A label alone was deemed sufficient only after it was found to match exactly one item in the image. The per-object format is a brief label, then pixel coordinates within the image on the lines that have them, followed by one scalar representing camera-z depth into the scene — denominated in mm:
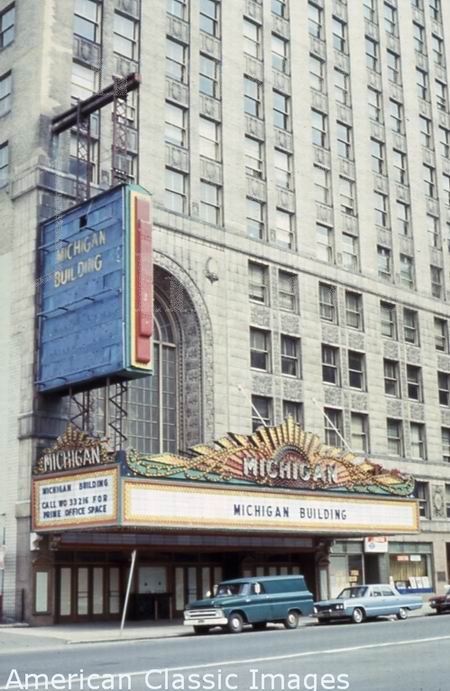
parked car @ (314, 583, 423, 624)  35997
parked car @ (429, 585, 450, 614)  40562
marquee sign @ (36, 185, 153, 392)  36875
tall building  41562
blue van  32750
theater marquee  35406
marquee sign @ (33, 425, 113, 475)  35594
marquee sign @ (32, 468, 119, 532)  34750
